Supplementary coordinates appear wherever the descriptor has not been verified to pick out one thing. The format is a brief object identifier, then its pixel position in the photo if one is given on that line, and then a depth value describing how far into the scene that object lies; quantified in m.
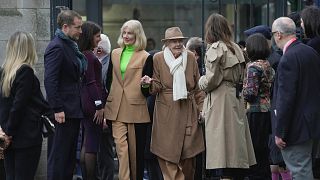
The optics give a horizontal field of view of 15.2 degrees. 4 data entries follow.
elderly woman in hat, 13.60
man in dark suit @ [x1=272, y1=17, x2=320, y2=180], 11.11
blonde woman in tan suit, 13.51
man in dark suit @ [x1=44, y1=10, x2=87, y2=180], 12.32
